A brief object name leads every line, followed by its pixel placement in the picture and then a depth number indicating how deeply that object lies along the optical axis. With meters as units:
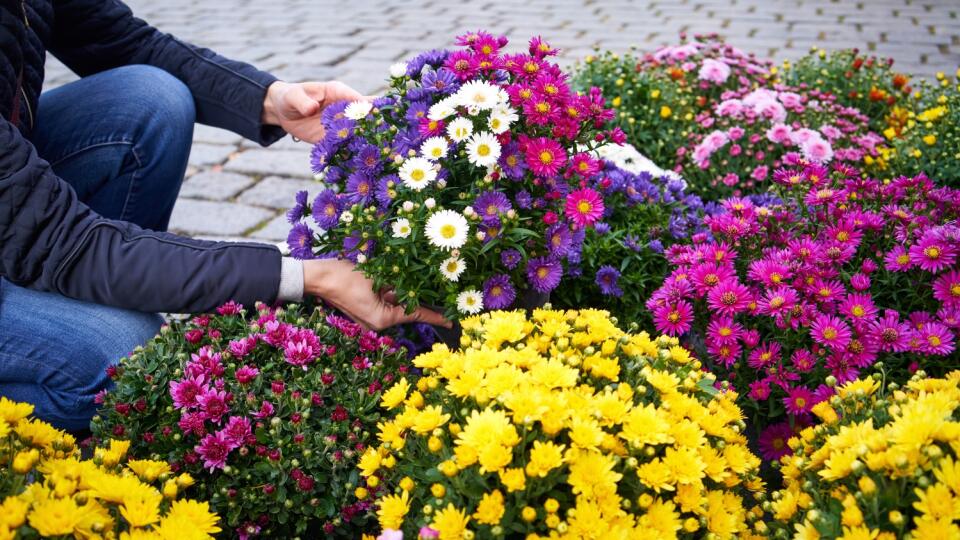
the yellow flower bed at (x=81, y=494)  1.15
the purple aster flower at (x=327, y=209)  1.92
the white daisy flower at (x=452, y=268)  1.76
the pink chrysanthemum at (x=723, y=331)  1.90
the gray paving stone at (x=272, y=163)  4.32
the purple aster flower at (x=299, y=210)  2.01
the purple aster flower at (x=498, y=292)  1.85
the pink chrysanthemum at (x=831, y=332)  1.82
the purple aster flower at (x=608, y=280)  2.16
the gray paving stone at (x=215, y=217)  3.69
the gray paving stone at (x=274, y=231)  3.58
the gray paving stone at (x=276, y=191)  3.96
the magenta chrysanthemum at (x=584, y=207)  1.81
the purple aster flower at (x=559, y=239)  1.88
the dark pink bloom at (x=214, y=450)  1.63
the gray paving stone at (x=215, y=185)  4.05
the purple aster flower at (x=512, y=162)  1.82
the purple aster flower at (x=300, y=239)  2.01
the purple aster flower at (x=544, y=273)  1.88
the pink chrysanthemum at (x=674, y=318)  1.92
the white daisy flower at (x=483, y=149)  1.74
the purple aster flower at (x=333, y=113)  2.03
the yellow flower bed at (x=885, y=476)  1.12
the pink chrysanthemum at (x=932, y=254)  1.85
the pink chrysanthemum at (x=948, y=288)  1.84
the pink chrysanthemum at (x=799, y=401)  1.85
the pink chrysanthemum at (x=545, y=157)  1.80
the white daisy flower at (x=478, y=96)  1.79
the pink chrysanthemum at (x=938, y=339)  1.79
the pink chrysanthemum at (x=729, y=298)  1.89
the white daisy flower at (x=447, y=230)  1.70
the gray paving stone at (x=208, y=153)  4.49
